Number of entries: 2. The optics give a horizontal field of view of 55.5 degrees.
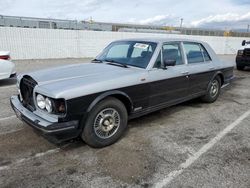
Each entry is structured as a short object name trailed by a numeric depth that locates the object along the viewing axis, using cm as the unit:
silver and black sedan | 314
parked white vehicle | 749
